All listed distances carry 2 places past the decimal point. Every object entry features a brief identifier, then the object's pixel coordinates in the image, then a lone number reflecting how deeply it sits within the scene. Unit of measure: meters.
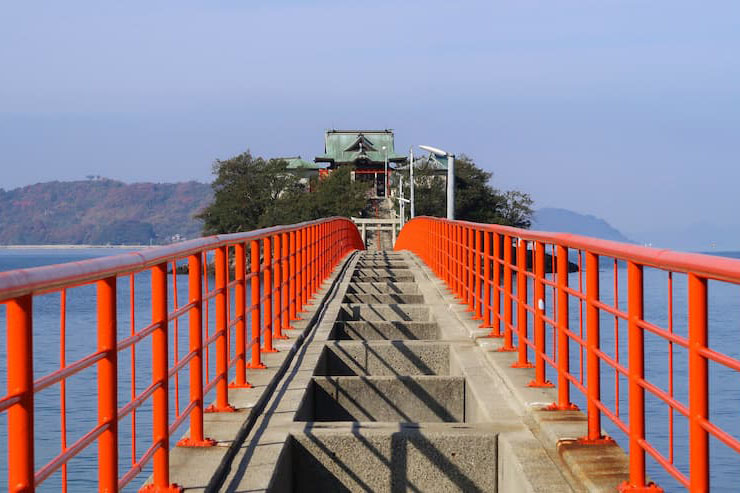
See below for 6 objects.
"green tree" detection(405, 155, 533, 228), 93.06
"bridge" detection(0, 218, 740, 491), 3.91
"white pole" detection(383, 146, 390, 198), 104.14
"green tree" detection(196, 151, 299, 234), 108.19
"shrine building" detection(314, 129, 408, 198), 109.43
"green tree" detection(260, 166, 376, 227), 93.81
